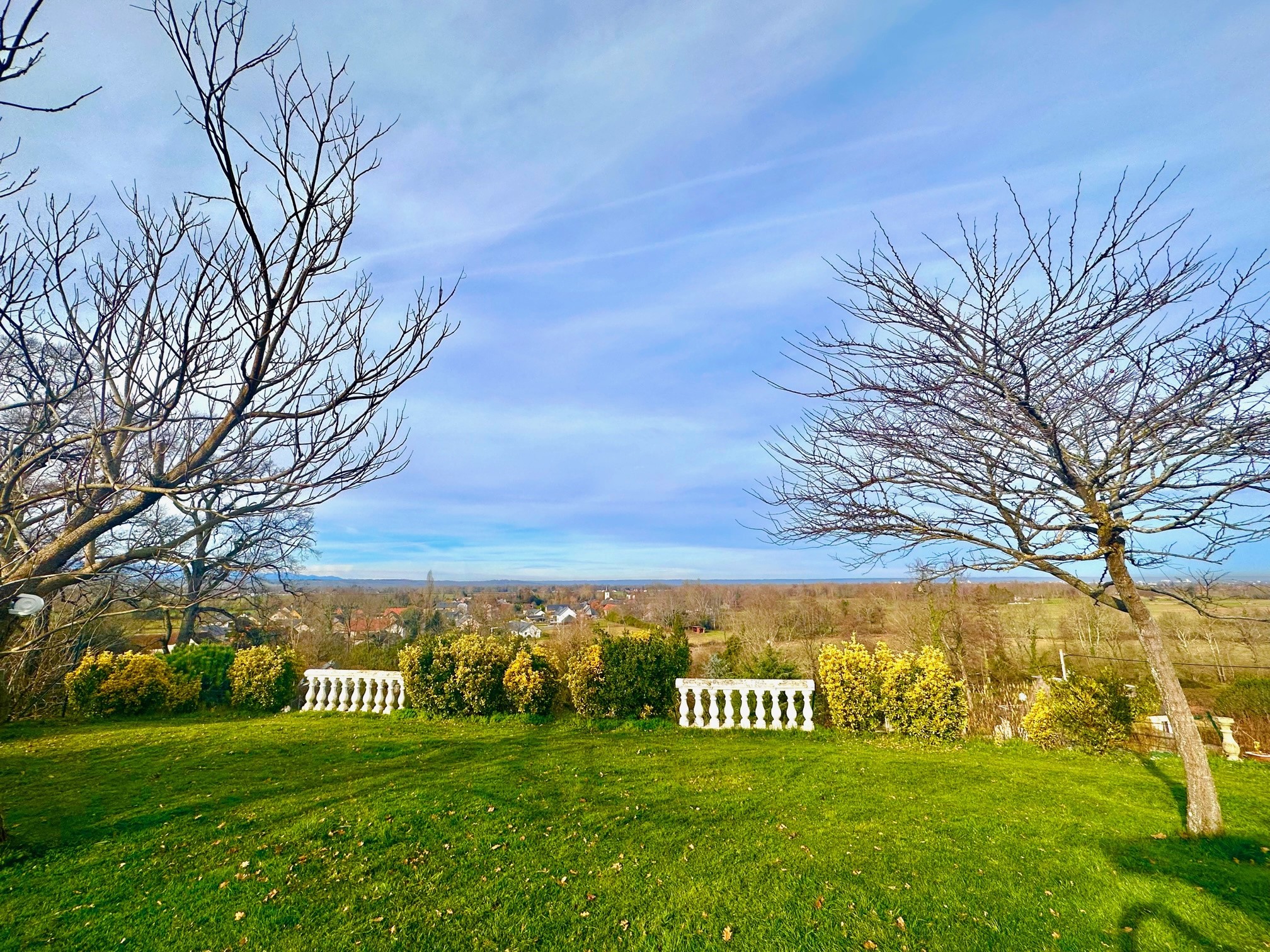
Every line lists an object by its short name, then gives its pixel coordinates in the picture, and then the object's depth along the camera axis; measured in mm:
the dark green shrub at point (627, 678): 9227
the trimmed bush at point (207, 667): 11227
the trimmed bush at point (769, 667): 10680
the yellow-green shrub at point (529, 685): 9492
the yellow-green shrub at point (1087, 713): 7699
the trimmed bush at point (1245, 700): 10943
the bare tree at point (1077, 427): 4582
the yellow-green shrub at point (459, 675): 9648
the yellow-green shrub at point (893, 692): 8070
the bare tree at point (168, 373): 2805
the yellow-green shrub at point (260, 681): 11055
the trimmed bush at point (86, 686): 10156
